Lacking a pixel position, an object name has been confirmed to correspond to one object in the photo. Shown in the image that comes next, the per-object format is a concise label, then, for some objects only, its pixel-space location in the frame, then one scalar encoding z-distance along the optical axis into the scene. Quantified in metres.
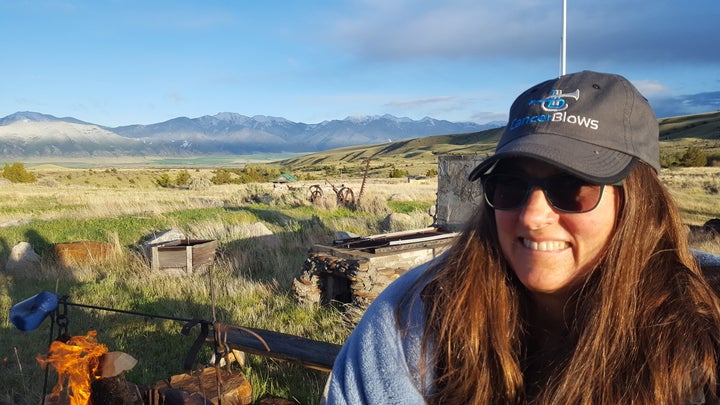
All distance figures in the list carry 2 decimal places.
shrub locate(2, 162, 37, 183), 40.00
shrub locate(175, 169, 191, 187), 42.69
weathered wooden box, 7.50
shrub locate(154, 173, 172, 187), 41.44
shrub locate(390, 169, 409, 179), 49.42
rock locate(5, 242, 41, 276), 7.99
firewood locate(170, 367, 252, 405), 3.15
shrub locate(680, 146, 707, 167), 40.72
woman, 1.43
